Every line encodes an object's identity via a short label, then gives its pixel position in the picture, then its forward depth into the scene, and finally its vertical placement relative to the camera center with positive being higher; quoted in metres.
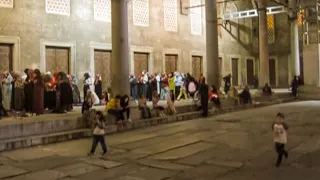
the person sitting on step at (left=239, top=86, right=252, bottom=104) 18.97 -0.05
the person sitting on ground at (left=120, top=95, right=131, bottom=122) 12.02 -0.14
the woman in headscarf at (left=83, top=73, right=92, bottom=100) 15.41 +0.71
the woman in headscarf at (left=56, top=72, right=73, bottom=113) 12.63 +0.26
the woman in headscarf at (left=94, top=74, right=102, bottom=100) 17.02 +0.58
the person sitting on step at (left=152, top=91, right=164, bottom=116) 13.88 -0.26
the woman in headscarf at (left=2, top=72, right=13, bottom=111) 12.62 +0.29
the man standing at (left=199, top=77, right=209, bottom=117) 15.10 +0.07
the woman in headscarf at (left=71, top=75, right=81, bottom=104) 16.11 +0.32
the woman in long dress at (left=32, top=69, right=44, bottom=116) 11.74 +0.19
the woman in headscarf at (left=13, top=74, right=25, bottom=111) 12.29 +0.18
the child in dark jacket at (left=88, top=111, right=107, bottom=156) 8.31 -0.70
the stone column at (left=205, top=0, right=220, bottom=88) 17.03 +2.49
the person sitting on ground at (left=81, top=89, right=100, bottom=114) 11.22 -0.08
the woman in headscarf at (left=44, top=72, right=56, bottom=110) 12.54 +0.20
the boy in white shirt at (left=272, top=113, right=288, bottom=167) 7.28 -0.80
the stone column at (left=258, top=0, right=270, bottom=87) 23.67 +3.04
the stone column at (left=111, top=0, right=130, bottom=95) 12.68 +1.69
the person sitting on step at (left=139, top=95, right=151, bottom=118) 13.08 -0.34
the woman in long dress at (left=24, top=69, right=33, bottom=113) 11.89 +0.27
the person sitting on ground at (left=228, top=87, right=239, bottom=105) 18.34 +0.06
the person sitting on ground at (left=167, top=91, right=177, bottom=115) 14.22 -0.28
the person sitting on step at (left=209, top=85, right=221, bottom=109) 16.66 +0.03
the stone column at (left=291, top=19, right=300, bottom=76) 29.04 +3.82
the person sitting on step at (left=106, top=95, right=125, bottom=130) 11.88 -0.35
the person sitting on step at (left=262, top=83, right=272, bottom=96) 22.12 +0.26
